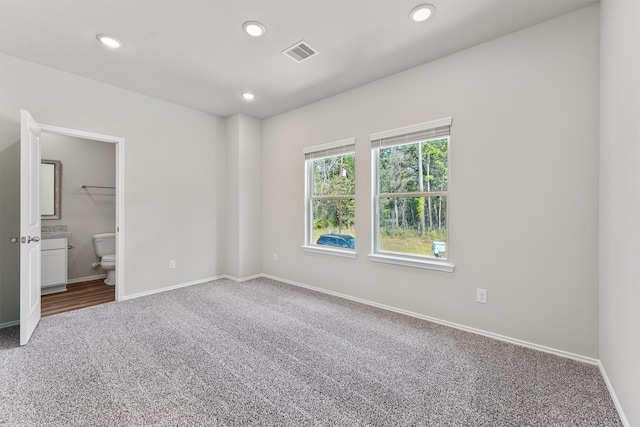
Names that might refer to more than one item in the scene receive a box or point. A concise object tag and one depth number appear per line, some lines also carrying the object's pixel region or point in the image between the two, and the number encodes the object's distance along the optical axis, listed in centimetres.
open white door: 238
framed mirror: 418
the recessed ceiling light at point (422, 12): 214
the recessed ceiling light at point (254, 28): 232
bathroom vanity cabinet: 389
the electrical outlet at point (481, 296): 256
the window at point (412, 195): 288
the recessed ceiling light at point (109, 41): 248
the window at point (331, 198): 371
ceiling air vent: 262
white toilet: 436
